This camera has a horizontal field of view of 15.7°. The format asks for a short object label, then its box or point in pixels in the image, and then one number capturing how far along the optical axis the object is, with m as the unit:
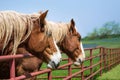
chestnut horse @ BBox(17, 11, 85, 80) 8.69
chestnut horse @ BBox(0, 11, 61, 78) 5.31
